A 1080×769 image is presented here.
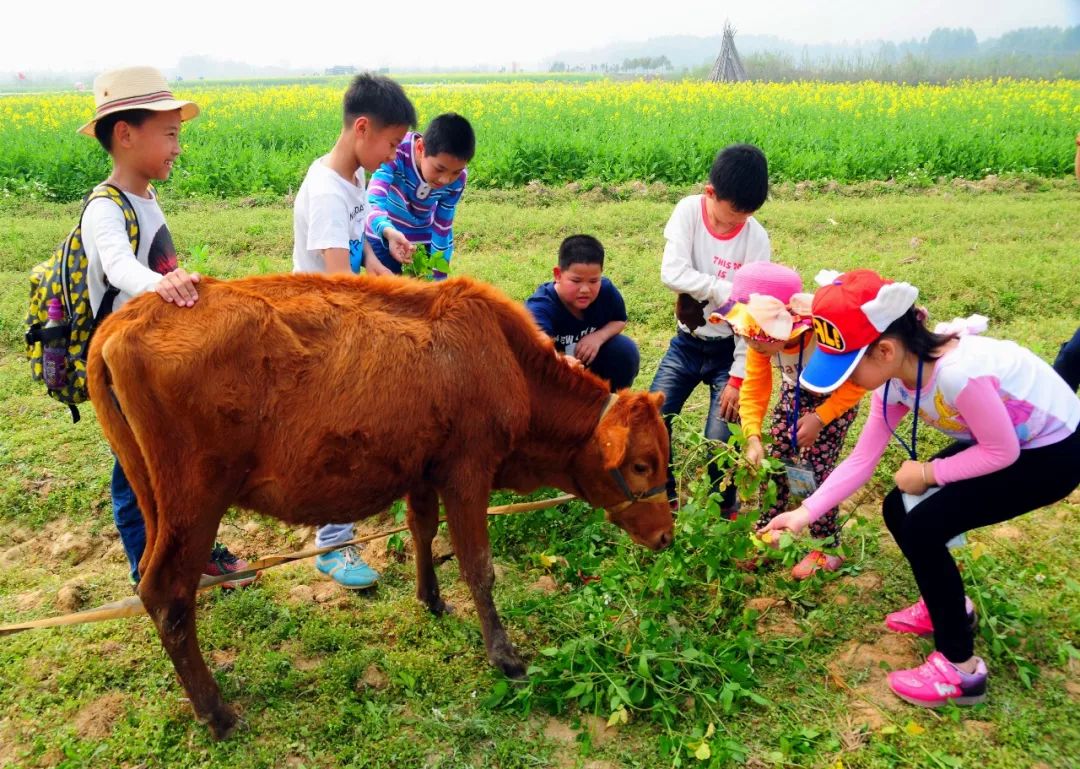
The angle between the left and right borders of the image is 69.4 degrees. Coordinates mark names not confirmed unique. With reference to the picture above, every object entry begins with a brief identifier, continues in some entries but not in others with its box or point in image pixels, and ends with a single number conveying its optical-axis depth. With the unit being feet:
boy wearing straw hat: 10.78
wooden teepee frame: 120.98
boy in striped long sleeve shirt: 16.71
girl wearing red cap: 10.09
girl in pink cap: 12.21
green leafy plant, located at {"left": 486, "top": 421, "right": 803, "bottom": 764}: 11.38
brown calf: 10.44
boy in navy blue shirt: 15.14
